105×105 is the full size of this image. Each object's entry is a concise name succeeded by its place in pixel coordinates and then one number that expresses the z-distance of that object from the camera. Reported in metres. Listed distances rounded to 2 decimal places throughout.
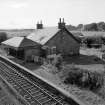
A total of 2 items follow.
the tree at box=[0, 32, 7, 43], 47.06
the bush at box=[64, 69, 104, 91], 15.13
